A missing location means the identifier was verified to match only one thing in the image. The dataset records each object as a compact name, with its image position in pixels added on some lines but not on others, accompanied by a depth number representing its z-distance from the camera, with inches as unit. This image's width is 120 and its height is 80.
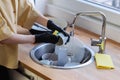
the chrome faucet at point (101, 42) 56.9
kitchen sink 57.6
